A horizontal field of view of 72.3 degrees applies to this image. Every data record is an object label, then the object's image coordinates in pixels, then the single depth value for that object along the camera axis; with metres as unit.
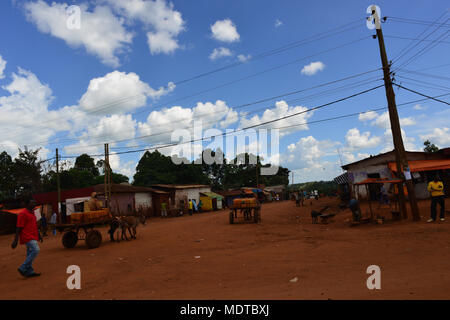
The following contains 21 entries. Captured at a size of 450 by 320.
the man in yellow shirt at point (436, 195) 12.39
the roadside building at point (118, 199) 32.03
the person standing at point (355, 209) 14.75
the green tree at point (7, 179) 44.31
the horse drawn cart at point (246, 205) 19.11
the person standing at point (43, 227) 22.09
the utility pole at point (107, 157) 25.15
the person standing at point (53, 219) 24.04
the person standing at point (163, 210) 36.38
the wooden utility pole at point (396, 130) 13.86
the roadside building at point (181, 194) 41.00
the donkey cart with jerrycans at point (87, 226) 12.06
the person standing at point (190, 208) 39.31
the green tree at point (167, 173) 59.53
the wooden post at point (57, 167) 29.18
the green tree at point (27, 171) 44.47
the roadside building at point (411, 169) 21.78
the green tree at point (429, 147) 40.78
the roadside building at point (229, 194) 57.90
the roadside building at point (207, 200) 45.62
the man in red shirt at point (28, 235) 7.69
